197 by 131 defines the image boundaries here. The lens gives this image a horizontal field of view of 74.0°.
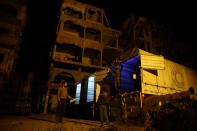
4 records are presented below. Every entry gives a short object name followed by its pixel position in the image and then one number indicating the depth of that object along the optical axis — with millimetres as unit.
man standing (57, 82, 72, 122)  6727
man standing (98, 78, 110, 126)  6082
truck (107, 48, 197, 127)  4911
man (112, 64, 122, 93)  11026
